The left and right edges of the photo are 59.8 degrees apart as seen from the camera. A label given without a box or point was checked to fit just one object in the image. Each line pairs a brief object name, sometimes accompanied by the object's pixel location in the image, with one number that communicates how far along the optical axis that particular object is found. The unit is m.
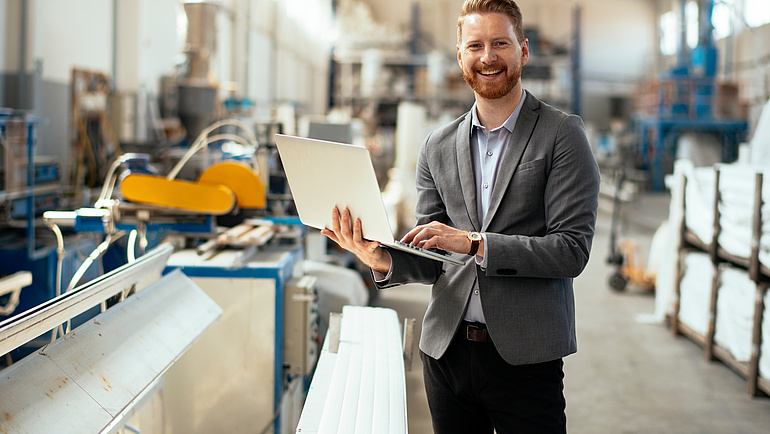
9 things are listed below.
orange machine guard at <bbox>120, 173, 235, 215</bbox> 2.44
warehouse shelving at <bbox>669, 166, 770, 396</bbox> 3.36
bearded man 1.33
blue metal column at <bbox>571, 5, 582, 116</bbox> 16.88
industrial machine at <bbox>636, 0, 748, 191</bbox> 12.30
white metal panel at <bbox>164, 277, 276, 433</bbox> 2.50
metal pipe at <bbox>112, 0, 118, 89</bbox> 6.70
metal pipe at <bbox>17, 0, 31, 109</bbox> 4.95
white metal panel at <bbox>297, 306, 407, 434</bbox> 1.45
